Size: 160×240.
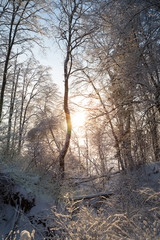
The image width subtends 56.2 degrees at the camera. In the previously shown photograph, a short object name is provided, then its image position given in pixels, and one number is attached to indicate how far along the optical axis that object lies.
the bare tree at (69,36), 7.85
